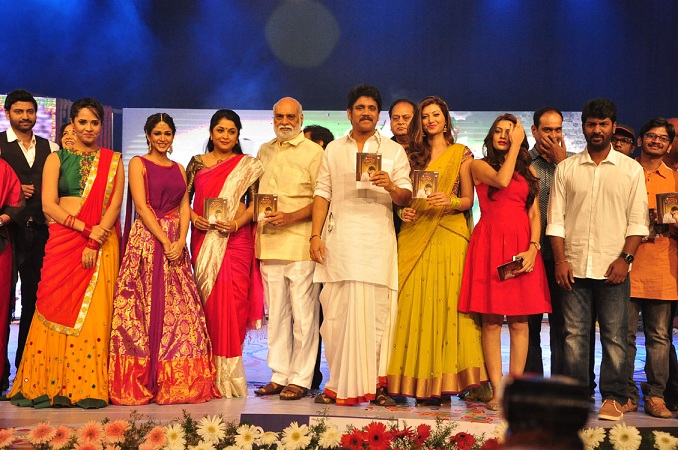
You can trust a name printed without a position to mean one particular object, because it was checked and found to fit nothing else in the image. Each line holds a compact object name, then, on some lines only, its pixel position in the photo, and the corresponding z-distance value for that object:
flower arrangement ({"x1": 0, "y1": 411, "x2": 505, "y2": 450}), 3.48
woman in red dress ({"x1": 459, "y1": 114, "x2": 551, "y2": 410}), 4.84
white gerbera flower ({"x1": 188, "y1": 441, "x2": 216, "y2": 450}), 3.46
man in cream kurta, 5.31
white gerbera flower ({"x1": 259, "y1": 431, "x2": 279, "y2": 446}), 3.61
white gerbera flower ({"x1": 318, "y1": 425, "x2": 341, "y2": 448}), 3.59
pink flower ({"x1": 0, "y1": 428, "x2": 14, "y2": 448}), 3.47
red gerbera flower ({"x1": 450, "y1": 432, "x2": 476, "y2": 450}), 3.58
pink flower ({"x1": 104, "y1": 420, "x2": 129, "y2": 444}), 3.48
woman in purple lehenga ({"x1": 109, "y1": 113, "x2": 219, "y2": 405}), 5.07
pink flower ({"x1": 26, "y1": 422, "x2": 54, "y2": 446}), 3.48
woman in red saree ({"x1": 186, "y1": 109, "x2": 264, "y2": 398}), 5.34
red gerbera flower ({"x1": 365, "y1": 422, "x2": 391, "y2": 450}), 3.49
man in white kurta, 4.98
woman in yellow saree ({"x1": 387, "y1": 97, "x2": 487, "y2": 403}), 4.95
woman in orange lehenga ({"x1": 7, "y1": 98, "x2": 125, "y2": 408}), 4.97
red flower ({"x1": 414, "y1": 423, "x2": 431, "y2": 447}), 3.60
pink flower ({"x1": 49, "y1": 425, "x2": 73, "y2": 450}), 3.46
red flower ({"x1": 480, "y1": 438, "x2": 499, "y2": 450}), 3.29
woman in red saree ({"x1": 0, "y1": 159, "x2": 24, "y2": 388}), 5.20
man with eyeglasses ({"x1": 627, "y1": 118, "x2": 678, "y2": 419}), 4.84
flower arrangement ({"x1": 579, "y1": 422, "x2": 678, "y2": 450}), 3.62
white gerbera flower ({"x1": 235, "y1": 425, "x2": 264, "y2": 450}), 3.56
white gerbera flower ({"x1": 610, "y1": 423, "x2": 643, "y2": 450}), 3.62
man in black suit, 5.43
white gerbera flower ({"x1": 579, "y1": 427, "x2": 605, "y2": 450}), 3.61
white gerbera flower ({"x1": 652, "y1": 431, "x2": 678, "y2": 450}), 3.63
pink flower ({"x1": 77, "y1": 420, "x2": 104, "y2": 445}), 3.45
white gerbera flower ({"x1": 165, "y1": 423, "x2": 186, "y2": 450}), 3.47
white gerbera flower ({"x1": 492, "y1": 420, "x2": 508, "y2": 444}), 3.57
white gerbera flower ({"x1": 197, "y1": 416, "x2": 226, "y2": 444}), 3.59
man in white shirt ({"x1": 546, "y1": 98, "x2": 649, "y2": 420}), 4.68
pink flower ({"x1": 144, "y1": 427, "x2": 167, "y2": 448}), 3.47
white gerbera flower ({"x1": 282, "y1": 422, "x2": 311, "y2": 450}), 3.54
